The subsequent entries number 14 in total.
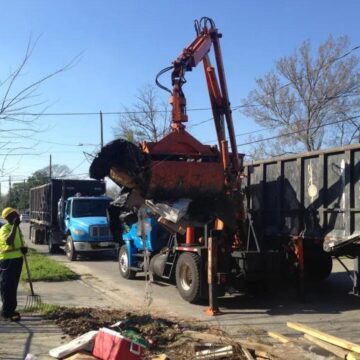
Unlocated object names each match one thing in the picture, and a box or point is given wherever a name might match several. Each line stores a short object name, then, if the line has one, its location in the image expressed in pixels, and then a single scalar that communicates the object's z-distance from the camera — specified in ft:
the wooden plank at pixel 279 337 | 25.24
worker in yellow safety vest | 30.53
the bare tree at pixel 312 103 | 123.95
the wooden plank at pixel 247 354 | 21.33
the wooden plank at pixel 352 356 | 20.74
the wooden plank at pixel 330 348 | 21.39
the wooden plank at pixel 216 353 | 21.95
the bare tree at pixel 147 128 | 149.59
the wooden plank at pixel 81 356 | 21.82
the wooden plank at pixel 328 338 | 21.81
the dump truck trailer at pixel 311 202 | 34.35
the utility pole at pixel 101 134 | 141.59
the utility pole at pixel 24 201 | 323.57
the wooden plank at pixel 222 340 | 22.56
